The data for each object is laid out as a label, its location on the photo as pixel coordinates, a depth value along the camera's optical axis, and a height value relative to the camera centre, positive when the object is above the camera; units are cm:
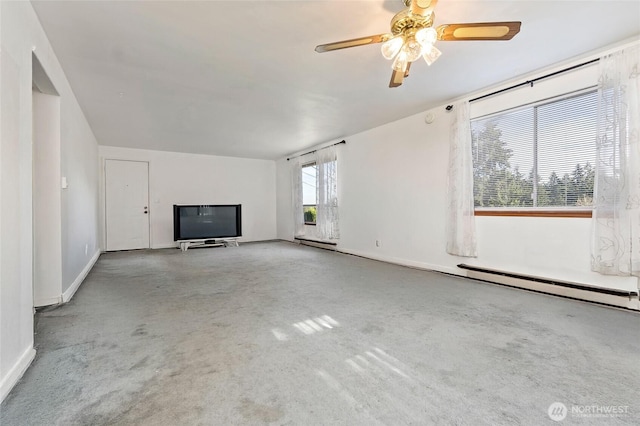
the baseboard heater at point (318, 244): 608 -71
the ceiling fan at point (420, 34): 173 +109
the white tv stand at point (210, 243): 650 -71
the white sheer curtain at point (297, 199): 708 +29
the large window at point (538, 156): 282 +56
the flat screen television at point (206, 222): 644 -22
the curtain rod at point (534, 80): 273 +134
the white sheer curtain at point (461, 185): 363 +30
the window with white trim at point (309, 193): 688 +43
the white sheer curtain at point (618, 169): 245 +33
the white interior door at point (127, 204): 627 +19
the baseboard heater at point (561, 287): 254 -77
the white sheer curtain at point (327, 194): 594 +34
